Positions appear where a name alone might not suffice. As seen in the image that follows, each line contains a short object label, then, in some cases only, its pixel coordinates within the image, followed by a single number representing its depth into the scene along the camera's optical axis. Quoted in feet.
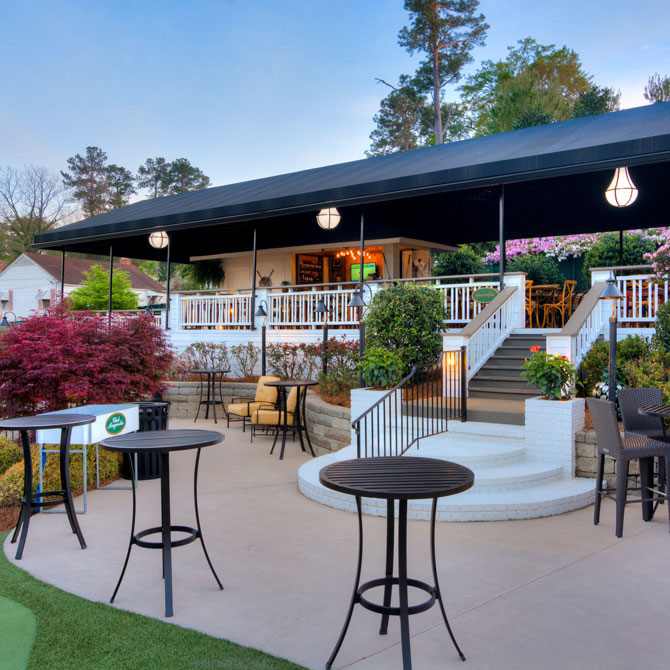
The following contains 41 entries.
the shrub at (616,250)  56.95
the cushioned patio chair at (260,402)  32.99
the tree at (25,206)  130.21
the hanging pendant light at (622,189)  29.30
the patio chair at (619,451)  15.66
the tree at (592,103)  82.28
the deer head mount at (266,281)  59.62
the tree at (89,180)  146.41
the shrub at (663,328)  24.78
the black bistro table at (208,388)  37.93
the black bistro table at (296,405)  28.02
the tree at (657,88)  90.68
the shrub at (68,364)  22.50
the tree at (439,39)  102.78
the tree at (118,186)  150.41
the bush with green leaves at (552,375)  20.58
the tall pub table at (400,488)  8.73
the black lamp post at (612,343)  20.35
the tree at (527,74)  109.50
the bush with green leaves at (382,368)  25.63
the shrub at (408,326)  28.73
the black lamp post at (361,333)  27.96
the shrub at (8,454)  24.60
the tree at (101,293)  86.38
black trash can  23.39
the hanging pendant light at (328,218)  39.86
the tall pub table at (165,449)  11.29
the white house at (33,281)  113.70
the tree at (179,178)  152.76
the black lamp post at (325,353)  34.04
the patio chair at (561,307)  42.29
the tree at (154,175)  153.89
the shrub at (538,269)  48.98
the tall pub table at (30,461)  14.74
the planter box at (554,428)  20.39
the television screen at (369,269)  53.62
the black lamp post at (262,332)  39.93
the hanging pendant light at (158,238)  49.98
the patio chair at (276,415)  29.99
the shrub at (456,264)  54.80
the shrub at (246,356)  42.47
